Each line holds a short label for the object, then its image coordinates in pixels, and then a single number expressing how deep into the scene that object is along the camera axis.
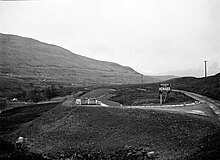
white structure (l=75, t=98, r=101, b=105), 51.38
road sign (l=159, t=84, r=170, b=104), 52.98
